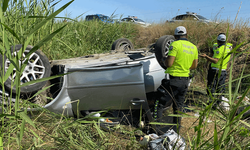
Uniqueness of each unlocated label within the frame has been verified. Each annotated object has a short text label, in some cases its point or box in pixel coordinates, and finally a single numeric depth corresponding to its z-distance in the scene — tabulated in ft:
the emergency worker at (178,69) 11.18
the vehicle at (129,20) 32.65
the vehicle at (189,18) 29.69
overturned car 9.89
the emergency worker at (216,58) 15.02
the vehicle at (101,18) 23.61
